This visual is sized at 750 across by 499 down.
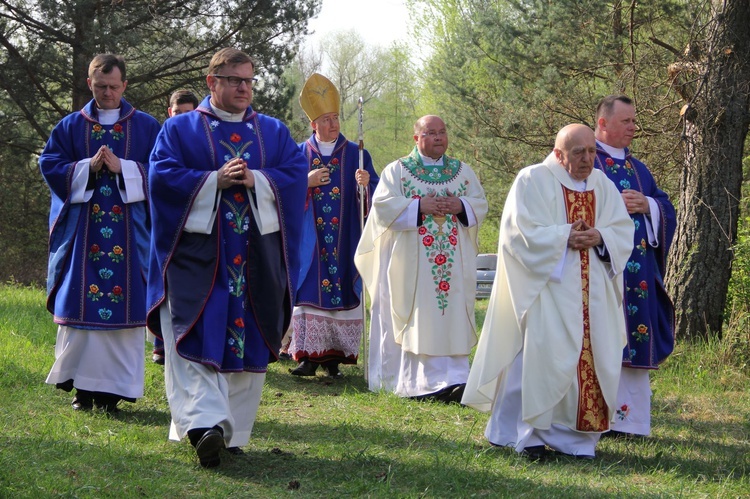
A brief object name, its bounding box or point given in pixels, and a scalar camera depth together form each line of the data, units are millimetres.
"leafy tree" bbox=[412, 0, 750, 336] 9133
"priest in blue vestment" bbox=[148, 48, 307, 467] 5469
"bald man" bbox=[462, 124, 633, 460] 5988
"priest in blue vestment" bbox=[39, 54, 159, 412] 6988
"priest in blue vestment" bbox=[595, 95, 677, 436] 6832
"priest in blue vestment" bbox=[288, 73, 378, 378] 9094
